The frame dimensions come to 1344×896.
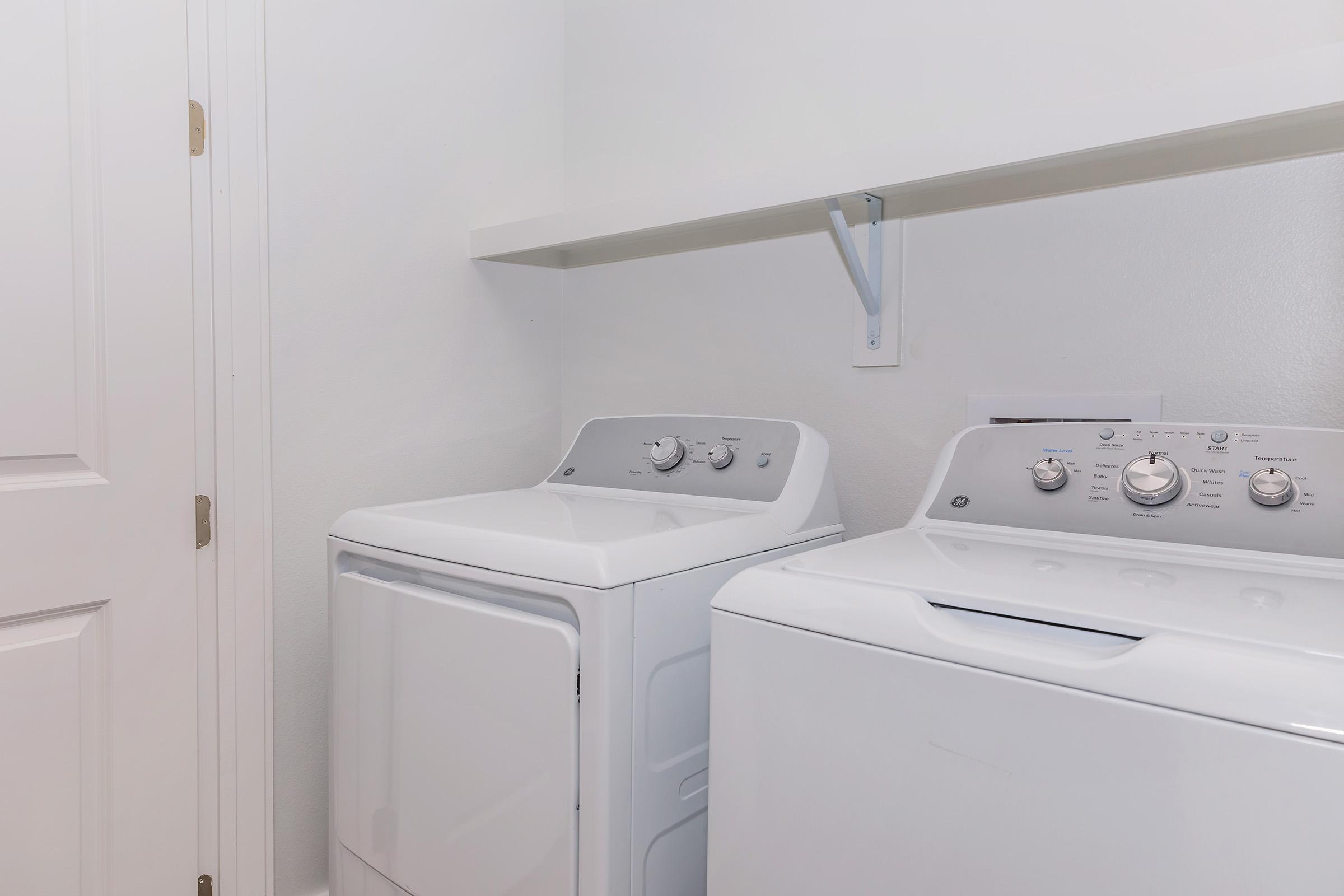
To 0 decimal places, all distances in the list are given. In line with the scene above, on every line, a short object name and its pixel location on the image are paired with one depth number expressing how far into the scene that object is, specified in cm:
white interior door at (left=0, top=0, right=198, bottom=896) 117
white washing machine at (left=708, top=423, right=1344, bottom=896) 57
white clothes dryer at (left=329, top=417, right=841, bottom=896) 94
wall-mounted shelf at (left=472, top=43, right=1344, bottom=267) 91
